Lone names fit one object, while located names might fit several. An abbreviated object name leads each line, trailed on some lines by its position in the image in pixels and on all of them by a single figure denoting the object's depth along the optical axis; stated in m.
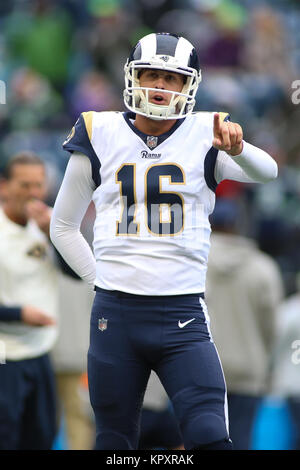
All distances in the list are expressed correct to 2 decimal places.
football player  7.21
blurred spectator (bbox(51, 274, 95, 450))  13.62
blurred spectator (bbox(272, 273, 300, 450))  12.93
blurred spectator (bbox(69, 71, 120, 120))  21.40
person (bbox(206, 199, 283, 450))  12.49
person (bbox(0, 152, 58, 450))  10.70
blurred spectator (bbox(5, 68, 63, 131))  21.14
